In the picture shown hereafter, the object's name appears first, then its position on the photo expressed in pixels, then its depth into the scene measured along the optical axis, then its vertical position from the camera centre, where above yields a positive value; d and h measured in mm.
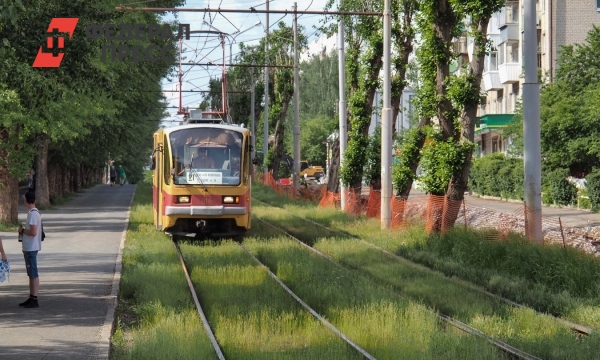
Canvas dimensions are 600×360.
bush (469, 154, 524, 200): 55844 +677
